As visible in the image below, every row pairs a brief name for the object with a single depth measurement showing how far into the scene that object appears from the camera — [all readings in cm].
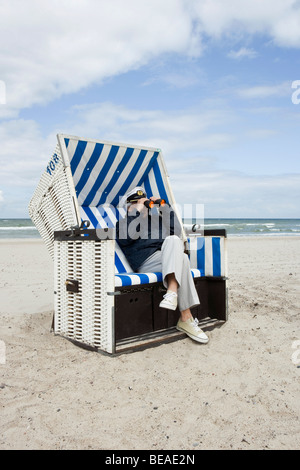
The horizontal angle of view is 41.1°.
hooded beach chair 291
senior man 307
